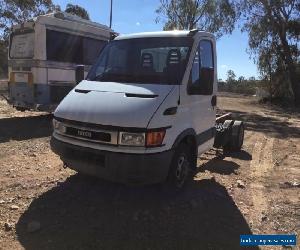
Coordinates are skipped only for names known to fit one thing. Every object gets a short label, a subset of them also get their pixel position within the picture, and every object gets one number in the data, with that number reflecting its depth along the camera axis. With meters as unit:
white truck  3.42
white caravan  8.22
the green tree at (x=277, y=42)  19.05
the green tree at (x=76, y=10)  30.20
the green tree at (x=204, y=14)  19.10
